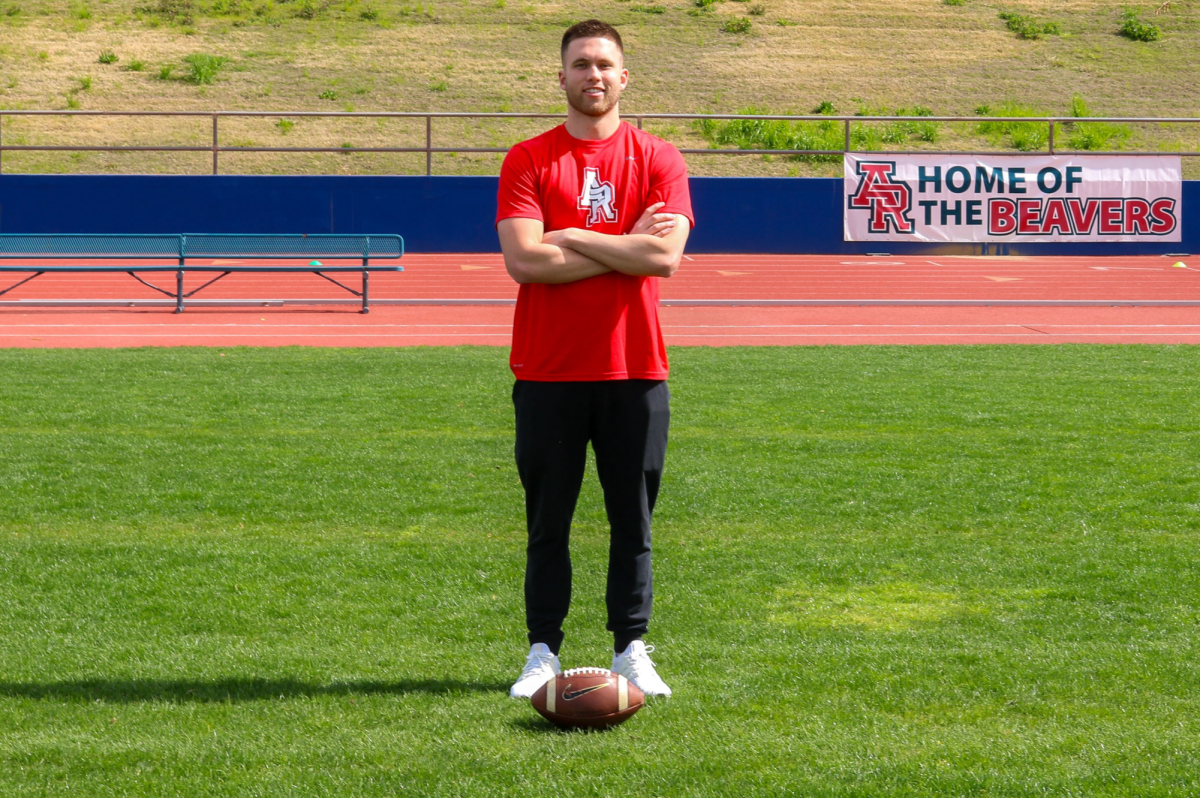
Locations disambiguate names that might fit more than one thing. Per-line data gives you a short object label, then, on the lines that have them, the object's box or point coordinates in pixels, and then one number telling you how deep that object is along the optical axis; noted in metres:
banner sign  26.33
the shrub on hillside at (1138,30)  48.12
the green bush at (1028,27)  48.13
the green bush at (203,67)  40.06
